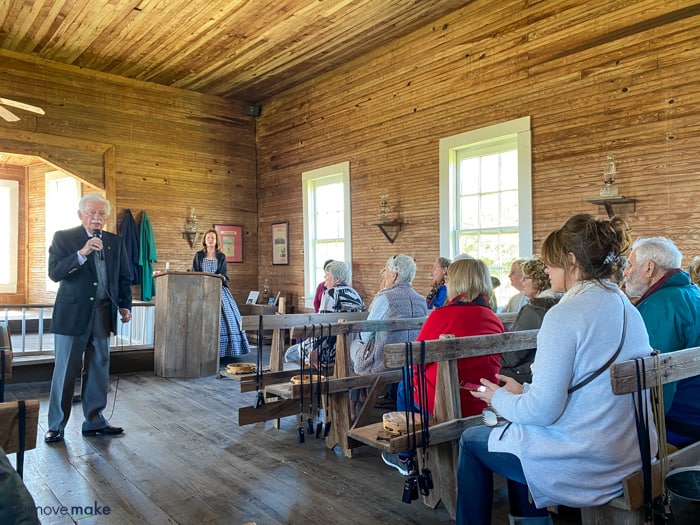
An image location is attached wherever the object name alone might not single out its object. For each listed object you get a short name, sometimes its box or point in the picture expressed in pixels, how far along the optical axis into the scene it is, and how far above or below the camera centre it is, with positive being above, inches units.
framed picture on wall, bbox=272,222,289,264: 332.2 +13.3
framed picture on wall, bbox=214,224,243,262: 339.3 +14.9
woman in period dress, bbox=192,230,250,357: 266.4 -18.8
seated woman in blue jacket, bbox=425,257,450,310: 204.8 -7.9
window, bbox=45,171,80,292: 355.6 +41.2
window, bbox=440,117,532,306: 207.6 +26.3
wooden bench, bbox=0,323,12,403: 88.9 -14.4
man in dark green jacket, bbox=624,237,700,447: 91.7 -10.9
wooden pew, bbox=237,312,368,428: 142.3 -28.8
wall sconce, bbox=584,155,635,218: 175.3 +21.2
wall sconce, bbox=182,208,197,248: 324.5 +21.2
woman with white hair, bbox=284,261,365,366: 188.9 -10.5
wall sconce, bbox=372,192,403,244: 258.1 +18.6
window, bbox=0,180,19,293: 377.1 +22.9
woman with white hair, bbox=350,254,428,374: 140.8 -11.8
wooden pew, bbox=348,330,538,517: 91.2 -25.0
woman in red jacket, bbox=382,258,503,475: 107.7 -10.8
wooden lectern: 232.4 -24.3
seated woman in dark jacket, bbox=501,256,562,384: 118.7 -9.7
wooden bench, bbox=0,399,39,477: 48.7 -13.5
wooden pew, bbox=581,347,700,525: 63.7 -25.6
